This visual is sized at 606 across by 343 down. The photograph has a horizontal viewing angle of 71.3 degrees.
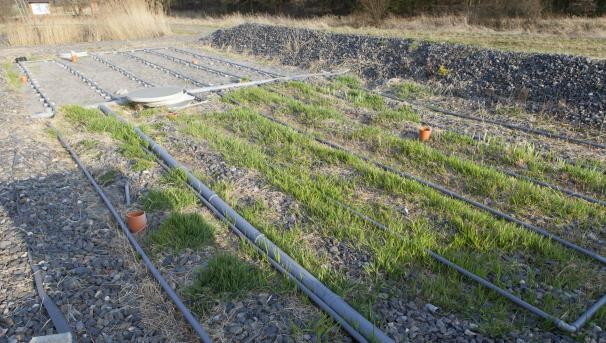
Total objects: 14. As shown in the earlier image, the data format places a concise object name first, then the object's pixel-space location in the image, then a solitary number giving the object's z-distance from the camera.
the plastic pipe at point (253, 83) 8.66
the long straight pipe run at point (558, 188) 4.17
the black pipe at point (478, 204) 3.45
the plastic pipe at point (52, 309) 2.77
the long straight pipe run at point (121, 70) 9.87
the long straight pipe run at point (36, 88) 7.71
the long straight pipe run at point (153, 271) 2.74
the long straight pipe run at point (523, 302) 2.71
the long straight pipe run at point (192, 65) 10.67
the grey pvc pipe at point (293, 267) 2.69
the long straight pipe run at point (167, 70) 9.68
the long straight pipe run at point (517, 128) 5.66
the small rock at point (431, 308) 2.92
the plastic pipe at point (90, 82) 8.63
